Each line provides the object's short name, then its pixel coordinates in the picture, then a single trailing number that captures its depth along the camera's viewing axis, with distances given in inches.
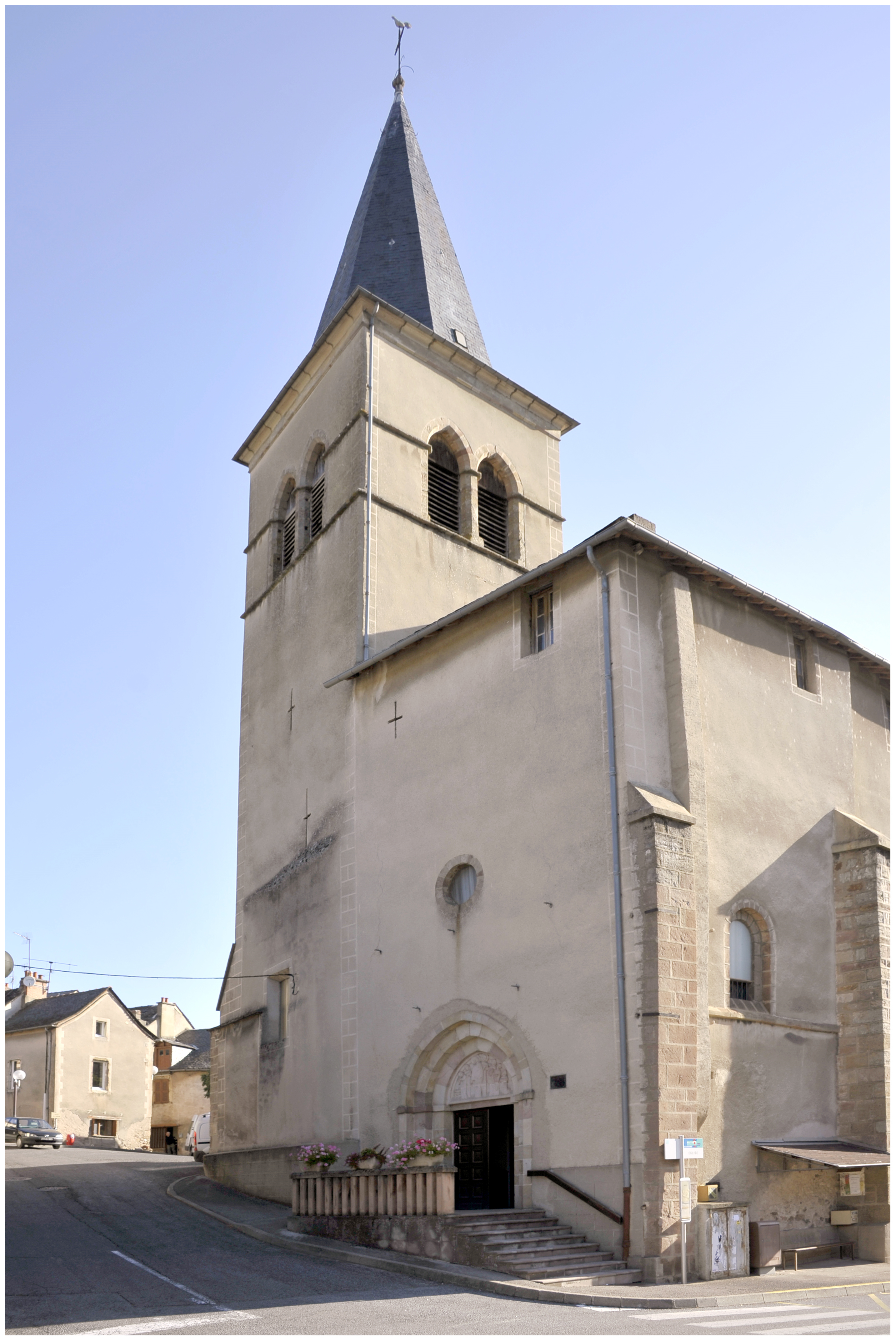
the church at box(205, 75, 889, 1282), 579.2
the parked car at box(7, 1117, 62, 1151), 1290.6
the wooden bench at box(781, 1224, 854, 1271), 600.4
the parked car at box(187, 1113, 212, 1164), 1254.9
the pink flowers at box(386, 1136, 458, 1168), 590.6
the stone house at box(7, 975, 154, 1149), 1676.9
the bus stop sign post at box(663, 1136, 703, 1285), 523.2
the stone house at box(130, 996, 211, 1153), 1966.0
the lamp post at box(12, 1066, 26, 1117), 1579.7
